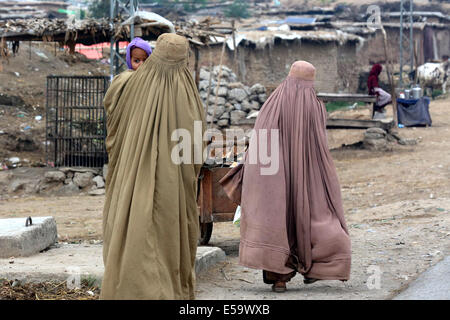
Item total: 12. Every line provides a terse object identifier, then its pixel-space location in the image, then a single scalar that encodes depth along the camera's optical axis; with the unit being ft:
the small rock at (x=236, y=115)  59.00
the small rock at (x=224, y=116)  59.16
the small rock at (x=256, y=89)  60.80
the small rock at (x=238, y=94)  59.82
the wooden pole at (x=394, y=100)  54.64
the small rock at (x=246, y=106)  59.82
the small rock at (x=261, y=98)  60.54
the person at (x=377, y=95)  52.06
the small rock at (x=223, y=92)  59.21
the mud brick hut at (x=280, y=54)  68.28
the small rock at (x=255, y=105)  60.03
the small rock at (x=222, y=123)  58.85
